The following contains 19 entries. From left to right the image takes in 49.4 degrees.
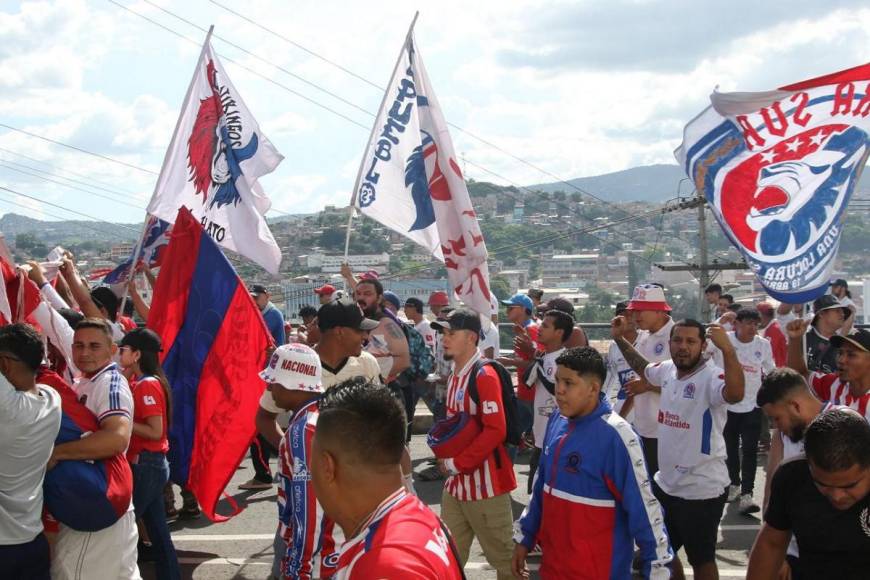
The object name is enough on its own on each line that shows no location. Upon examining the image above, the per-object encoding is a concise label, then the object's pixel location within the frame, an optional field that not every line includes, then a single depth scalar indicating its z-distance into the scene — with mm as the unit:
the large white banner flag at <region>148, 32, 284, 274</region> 8195
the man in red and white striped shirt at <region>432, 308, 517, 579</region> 5719
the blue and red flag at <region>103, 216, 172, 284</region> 8742
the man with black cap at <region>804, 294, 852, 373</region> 8188
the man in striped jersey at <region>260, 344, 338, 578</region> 4016
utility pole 21323
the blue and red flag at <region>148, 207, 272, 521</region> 5965
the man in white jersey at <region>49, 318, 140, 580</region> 4676
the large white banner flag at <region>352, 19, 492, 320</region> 8727
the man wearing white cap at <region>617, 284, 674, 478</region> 7145
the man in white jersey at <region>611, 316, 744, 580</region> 5551
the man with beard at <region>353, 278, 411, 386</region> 8078
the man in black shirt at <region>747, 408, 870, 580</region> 3357
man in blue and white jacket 4332
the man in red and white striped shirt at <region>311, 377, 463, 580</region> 2340
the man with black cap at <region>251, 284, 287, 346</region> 11477
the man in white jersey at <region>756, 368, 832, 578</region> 4508
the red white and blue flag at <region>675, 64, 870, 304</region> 6613
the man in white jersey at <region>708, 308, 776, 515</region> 8578
